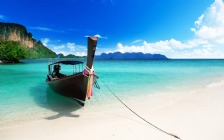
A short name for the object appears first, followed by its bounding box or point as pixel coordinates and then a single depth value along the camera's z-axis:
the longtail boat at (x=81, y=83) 4.84
